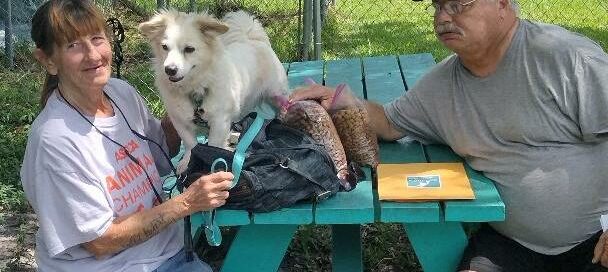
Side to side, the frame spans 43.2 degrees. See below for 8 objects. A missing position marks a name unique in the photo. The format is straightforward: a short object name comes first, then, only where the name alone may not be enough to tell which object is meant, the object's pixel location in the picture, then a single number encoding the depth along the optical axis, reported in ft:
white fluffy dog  9.66
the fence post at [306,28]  19.47
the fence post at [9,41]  21.11
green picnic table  7.57
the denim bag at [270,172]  7.45
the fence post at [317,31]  19.79
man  8.00
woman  7.17
